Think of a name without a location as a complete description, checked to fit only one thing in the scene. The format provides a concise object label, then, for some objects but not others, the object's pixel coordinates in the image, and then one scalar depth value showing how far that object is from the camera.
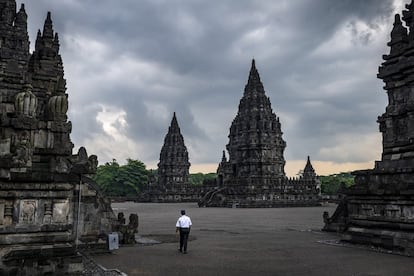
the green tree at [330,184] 95.86
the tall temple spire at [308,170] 82.88
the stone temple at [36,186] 8.51
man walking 13.07
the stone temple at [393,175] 13.10
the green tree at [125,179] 89.19
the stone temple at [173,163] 81.44
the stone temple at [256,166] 54.06
